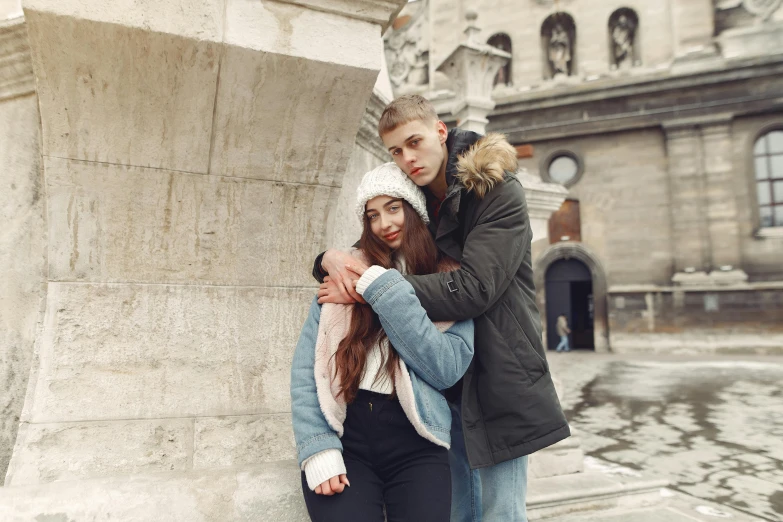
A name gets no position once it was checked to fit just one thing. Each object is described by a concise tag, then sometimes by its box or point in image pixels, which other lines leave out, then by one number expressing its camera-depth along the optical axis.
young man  1.36
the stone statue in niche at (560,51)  16.11
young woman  1.27
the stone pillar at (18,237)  1.87
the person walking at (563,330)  15.58
